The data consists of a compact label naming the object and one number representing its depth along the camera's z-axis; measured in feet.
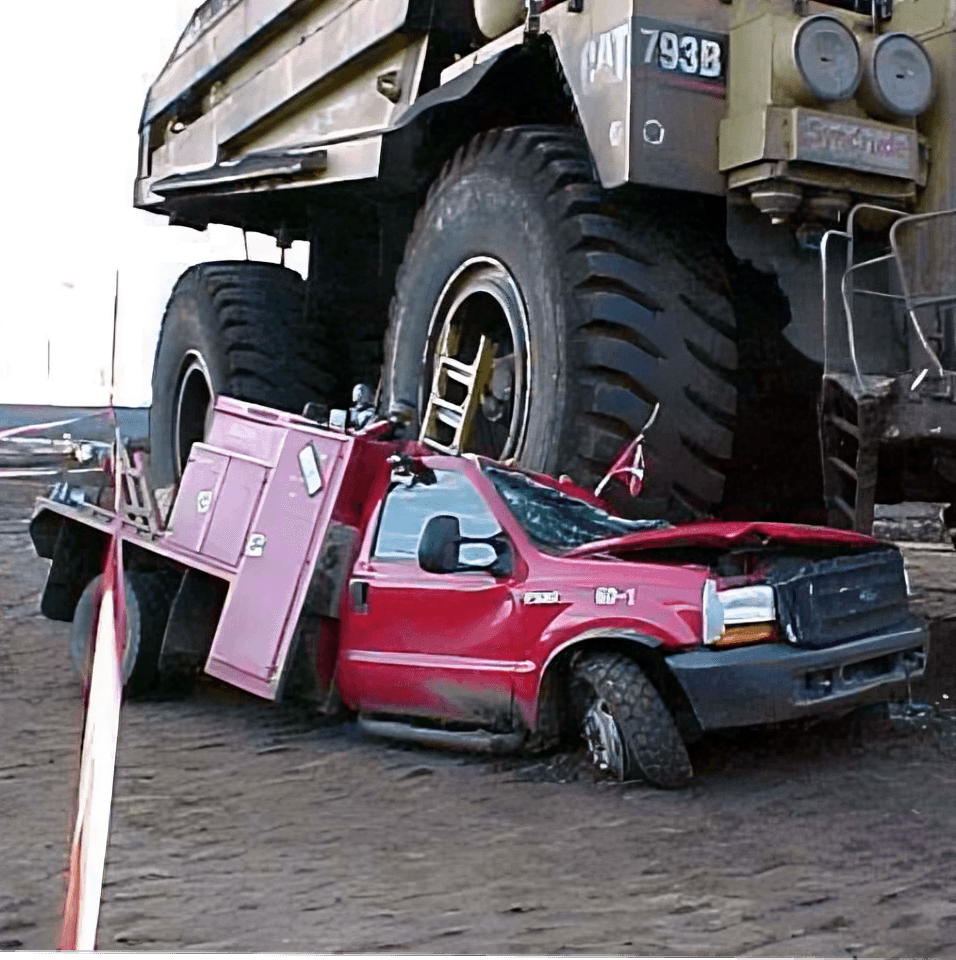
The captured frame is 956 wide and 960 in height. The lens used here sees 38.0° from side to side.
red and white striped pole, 7.44
